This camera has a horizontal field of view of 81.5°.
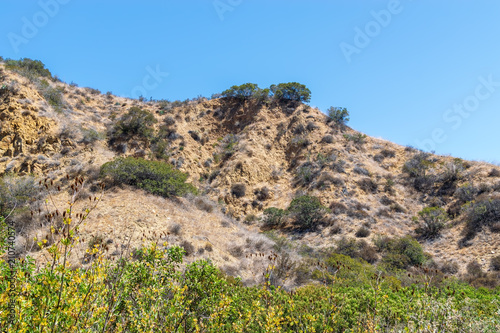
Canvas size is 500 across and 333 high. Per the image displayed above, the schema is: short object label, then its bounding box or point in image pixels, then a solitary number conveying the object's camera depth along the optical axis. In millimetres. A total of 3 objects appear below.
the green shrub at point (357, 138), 28991
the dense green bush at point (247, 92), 33531
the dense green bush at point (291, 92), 33594
